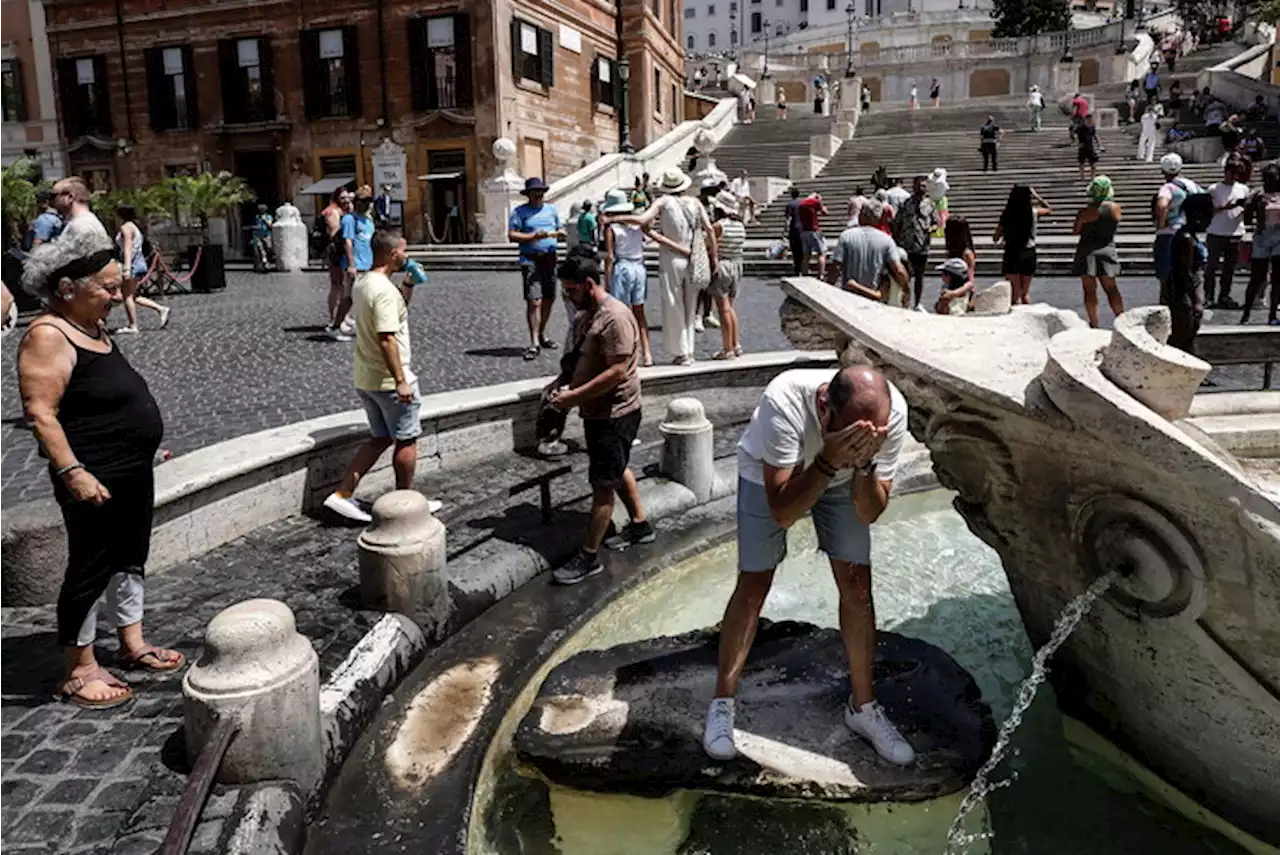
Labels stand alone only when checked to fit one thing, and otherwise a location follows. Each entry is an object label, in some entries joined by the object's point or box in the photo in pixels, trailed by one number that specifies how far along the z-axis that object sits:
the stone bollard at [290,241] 21.11
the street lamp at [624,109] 27.48
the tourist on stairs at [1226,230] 10.91
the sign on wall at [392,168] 27.42
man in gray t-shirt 7.92
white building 71.06
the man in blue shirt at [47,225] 9.04
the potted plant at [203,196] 21.92
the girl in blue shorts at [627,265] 8.06
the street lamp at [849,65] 46.43
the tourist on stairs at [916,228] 11.28
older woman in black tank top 3.17
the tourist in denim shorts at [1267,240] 10.22
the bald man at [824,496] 2.71
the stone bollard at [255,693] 2.88
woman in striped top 8.42
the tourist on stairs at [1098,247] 9.14
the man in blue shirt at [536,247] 9.23
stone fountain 2.77
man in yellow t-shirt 4.92
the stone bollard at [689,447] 5.81
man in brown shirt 4.68
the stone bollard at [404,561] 4.04
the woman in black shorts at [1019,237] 9.64
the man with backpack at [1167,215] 9.33
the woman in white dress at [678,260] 8.05
